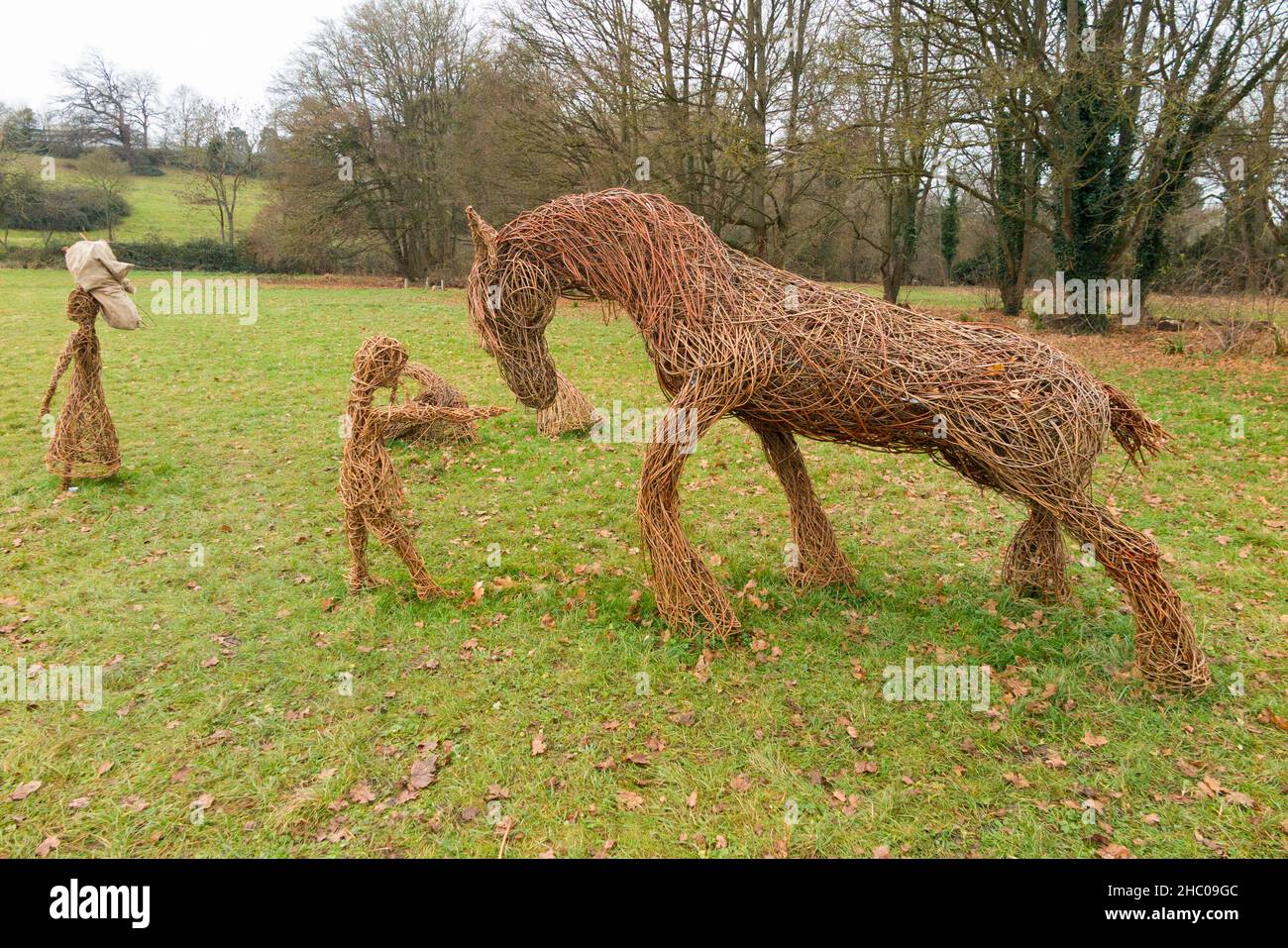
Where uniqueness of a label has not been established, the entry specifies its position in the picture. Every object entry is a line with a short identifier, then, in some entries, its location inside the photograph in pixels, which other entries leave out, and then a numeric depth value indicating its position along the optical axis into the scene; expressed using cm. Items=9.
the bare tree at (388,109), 3025
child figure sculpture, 506
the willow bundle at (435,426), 934
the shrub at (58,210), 3372
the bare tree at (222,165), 3459
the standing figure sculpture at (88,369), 693
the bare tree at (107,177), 3625
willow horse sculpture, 418
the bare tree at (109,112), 4844
